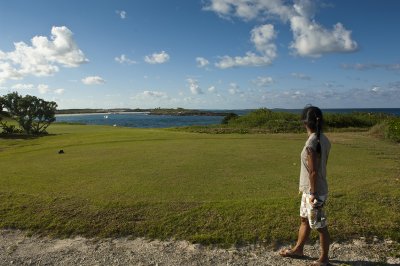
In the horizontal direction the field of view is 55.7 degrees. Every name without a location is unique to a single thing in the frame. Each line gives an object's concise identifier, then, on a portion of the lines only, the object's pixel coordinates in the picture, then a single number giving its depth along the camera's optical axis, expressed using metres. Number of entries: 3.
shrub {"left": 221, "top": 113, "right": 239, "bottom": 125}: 45.50
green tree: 31.73
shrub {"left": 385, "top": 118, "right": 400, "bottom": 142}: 19.00
